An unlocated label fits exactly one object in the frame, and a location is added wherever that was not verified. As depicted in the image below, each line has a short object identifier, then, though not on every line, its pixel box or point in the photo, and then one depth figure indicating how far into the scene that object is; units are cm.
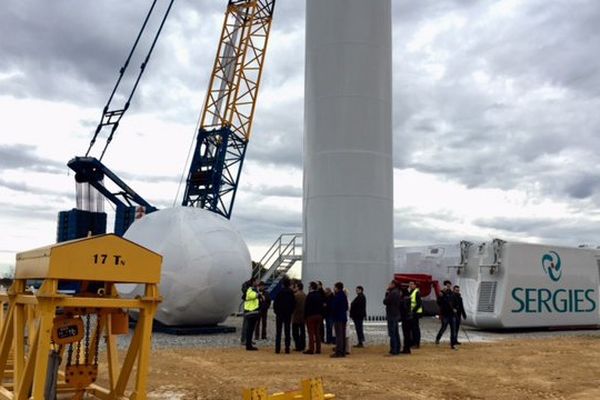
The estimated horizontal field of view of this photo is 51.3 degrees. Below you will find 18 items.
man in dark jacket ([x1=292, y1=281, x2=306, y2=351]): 1377
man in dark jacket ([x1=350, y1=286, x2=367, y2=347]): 1374
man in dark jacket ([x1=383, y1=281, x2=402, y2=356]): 1298
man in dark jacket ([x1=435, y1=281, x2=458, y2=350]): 1467
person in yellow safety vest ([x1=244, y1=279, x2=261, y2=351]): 1378
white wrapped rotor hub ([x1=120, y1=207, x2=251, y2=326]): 1561
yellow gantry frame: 656
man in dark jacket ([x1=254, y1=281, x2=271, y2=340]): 1482
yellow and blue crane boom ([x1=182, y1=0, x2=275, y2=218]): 3934
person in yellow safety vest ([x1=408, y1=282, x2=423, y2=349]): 1396
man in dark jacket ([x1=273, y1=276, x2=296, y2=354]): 1360
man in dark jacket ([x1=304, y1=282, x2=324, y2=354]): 1341
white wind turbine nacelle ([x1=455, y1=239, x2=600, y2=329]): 1844
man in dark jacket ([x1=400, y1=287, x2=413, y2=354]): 1322
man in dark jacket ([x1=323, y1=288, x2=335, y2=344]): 1360
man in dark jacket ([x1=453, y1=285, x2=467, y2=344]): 1491
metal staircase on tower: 2689
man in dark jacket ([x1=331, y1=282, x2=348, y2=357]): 1272
